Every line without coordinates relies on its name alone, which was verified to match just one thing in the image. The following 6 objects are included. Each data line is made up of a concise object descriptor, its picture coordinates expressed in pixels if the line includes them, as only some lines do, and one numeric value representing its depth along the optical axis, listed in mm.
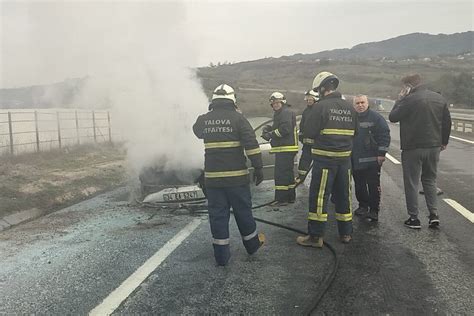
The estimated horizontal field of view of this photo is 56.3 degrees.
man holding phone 5570
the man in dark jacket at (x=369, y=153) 6113
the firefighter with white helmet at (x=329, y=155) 5043
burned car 6855
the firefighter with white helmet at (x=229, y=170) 4656
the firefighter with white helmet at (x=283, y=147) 7172
